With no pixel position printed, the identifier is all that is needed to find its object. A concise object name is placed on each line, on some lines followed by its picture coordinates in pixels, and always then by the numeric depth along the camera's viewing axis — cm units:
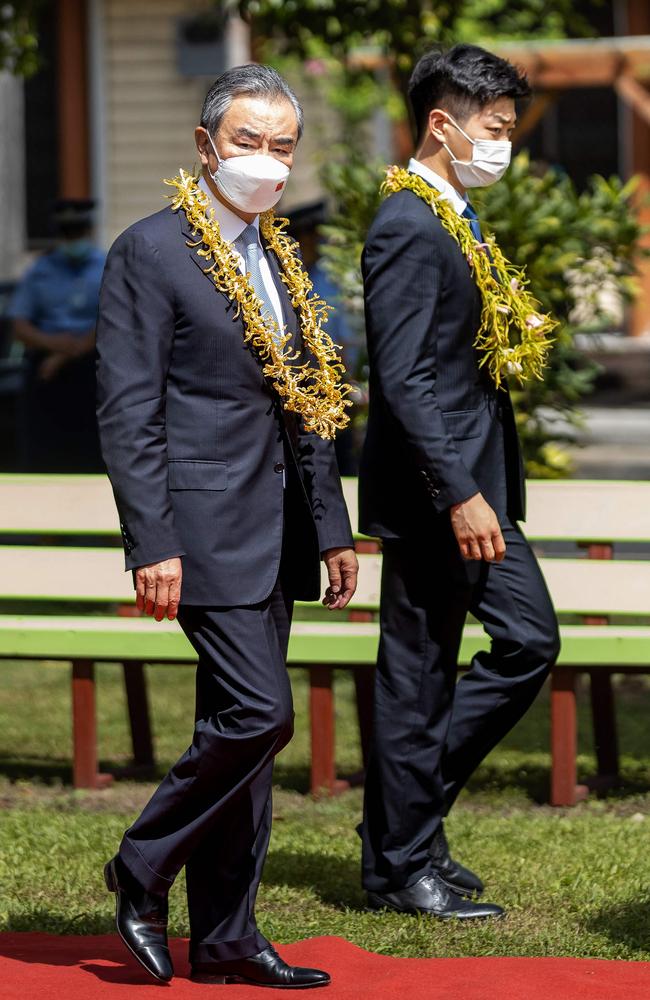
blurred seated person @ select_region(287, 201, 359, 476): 1722
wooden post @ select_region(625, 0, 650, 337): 3622
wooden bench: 1152
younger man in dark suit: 877
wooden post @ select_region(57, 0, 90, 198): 3569
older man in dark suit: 759
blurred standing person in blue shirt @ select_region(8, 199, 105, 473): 2211
